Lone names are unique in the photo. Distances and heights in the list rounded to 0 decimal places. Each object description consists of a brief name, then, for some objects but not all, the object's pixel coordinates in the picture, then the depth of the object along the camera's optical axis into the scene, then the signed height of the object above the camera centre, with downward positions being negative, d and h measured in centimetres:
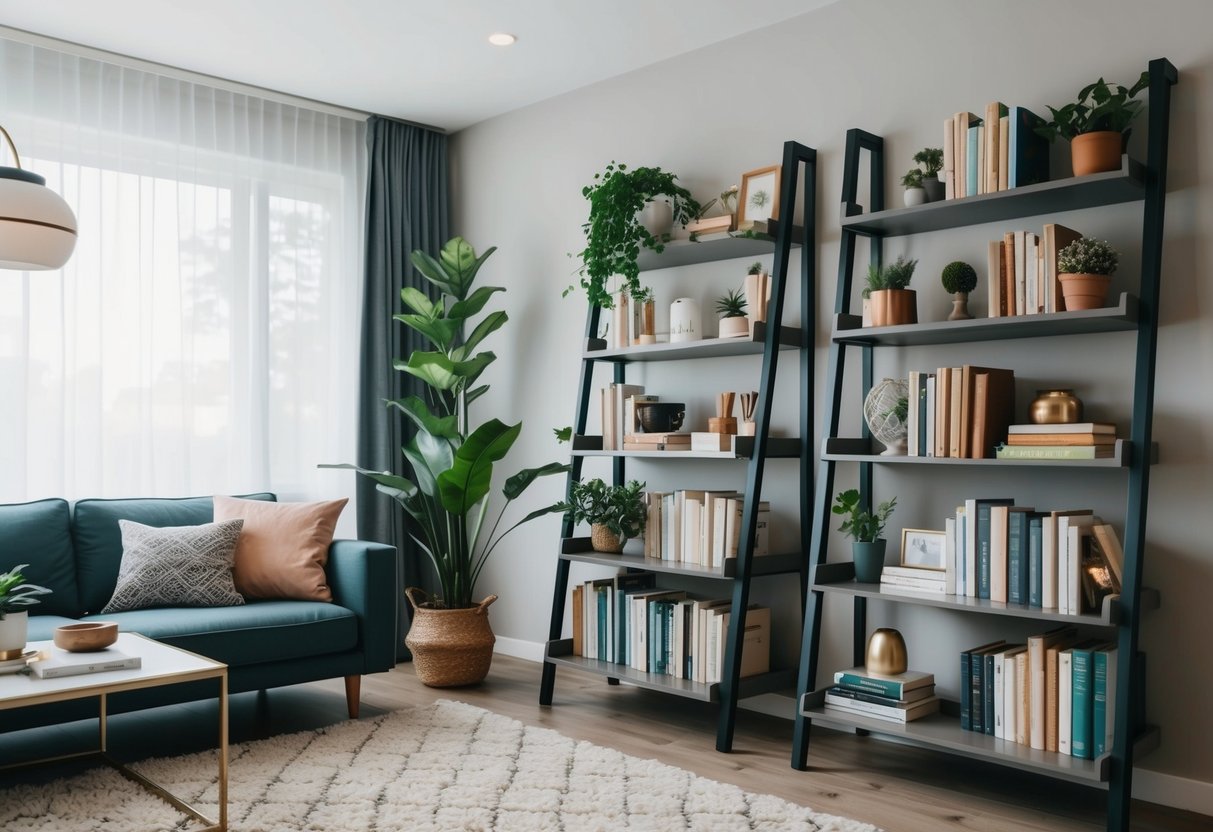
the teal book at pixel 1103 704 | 262 -80
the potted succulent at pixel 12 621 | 255 -65
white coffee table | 230 -75
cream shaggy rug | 262 -116
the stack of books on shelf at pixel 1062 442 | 269 -14
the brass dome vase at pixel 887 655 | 312 -82
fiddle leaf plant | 402 -27
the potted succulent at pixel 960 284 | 307 +31
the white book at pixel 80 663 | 244 -73
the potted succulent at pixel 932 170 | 315 +68
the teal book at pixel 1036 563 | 275 -47
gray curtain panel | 480 +34
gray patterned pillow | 349 -70
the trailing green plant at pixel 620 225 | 379 +57
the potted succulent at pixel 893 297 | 314 +28
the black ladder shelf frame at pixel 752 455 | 338 -27
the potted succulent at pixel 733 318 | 362 +23
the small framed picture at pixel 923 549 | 304 -49
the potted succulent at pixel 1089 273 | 271 +31
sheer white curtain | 393 +30
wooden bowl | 265 -71
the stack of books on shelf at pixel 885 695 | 301 -93
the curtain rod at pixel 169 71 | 391 +123
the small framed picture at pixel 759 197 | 364 +67
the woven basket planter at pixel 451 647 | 411 -110
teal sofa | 328 -82
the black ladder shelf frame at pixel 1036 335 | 255 -6
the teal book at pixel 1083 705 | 265 -81
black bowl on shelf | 382 -14
